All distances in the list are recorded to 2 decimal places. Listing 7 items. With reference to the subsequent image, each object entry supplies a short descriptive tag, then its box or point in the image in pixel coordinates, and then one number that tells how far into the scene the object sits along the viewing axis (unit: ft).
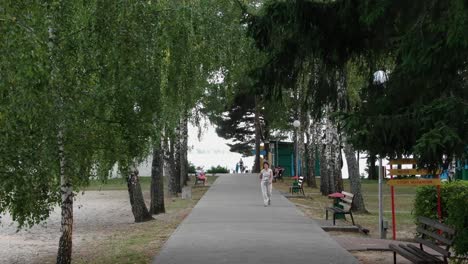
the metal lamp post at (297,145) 124.56
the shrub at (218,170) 234.38
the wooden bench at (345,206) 58.59
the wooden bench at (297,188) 107.34
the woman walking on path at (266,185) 82.07
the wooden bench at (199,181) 145.42
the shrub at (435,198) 38.16
